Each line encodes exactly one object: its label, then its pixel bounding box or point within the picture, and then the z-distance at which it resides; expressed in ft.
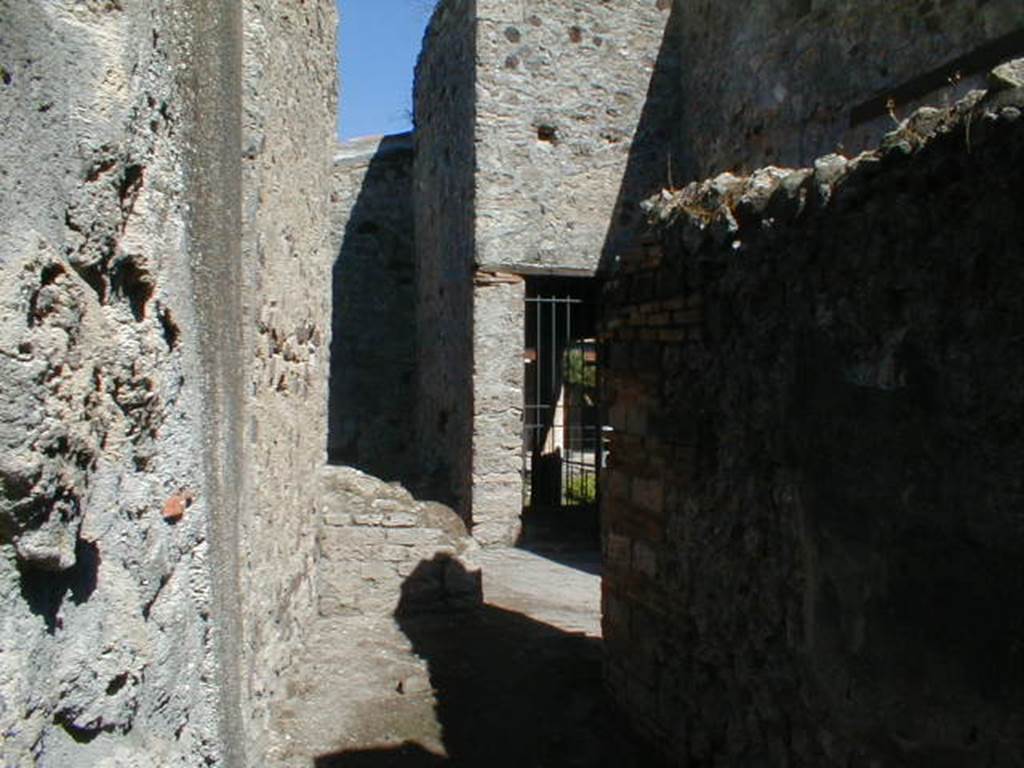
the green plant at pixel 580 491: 36.33
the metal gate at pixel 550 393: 34.14
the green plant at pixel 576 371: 59.94
